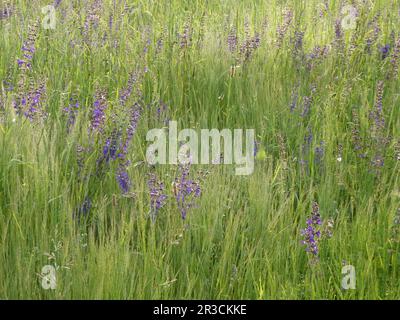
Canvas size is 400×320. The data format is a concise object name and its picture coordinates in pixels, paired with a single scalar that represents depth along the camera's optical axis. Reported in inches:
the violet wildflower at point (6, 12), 173.8
